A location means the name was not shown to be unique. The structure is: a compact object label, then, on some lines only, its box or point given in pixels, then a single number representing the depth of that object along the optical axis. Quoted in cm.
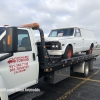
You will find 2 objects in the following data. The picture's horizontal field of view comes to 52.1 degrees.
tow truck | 193
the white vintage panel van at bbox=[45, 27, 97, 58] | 359
